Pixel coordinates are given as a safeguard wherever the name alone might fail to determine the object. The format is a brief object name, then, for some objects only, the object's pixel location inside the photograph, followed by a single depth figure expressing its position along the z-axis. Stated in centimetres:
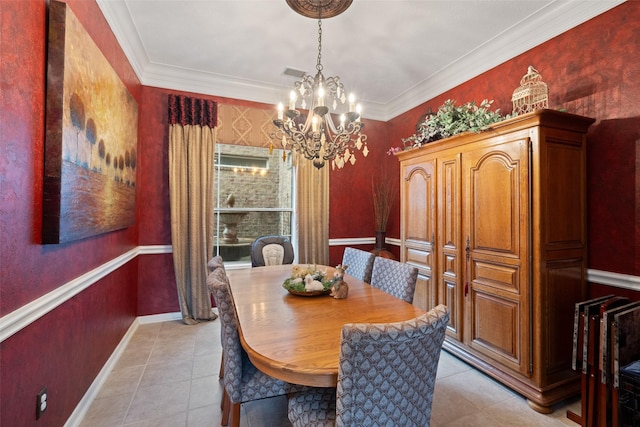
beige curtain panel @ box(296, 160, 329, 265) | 406
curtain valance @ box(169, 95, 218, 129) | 346
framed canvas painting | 146
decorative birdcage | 221
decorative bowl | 199
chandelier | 212
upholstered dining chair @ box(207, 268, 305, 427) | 153
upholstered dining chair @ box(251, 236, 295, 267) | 328
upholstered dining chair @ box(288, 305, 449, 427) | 100
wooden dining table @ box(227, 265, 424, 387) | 116
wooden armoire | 203
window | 404
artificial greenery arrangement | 239
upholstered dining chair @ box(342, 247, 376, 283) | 269
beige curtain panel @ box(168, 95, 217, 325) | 346
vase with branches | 421
